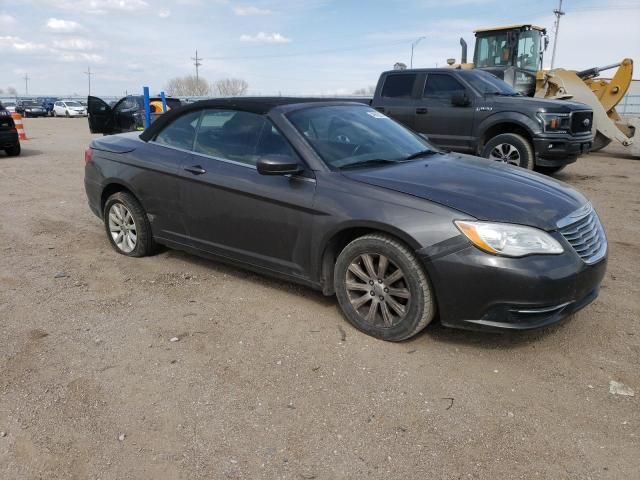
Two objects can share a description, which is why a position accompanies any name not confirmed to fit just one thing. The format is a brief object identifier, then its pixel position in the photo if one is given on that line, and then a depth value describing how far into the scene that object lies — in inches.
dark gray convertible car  120.4
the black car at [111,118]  583.2
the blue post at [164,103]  673.4
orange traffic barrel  628.4
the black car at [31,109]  1711.4
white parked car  1713.8
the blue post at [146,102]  579.4
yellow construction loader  478.6
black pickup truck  337.1
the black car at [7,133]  494.3
